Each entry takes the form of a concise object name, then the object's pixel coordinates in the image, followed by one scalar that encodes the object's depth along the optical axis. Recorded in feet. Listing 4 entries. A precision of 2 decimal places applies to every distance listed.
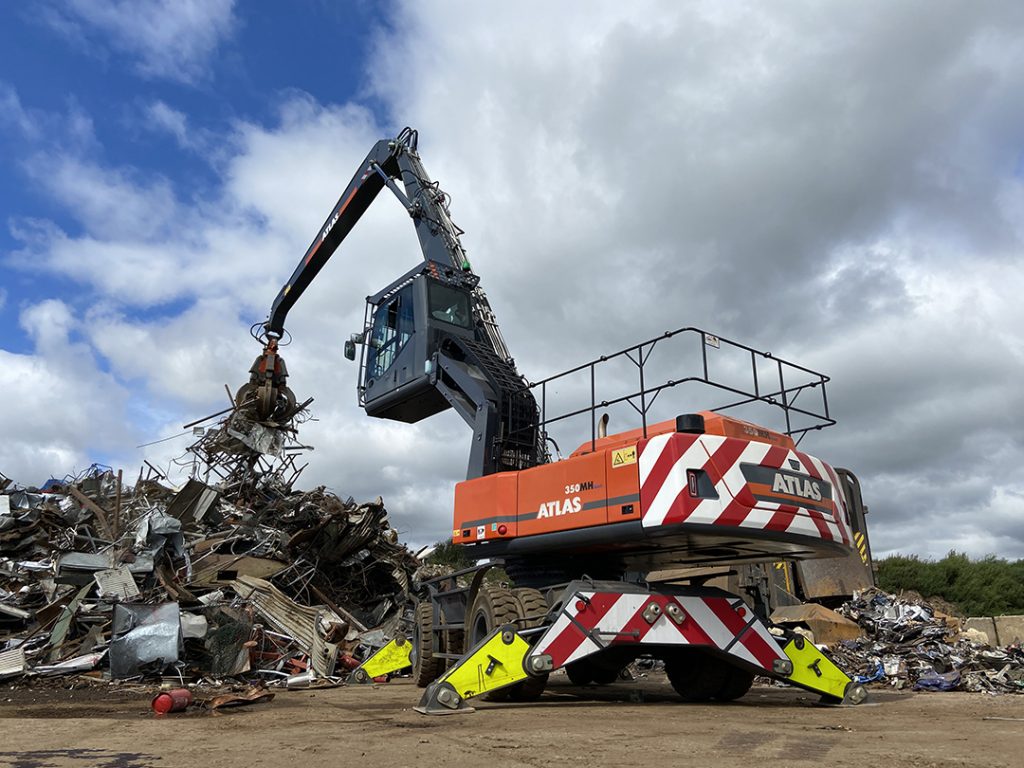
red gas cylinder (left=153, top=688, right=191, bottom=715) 19.57
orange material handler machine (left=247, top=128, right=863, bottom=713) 20.88
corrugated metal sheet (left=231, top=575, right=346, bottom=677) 33.17
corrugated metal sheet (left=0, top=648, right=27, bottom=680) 27.25
